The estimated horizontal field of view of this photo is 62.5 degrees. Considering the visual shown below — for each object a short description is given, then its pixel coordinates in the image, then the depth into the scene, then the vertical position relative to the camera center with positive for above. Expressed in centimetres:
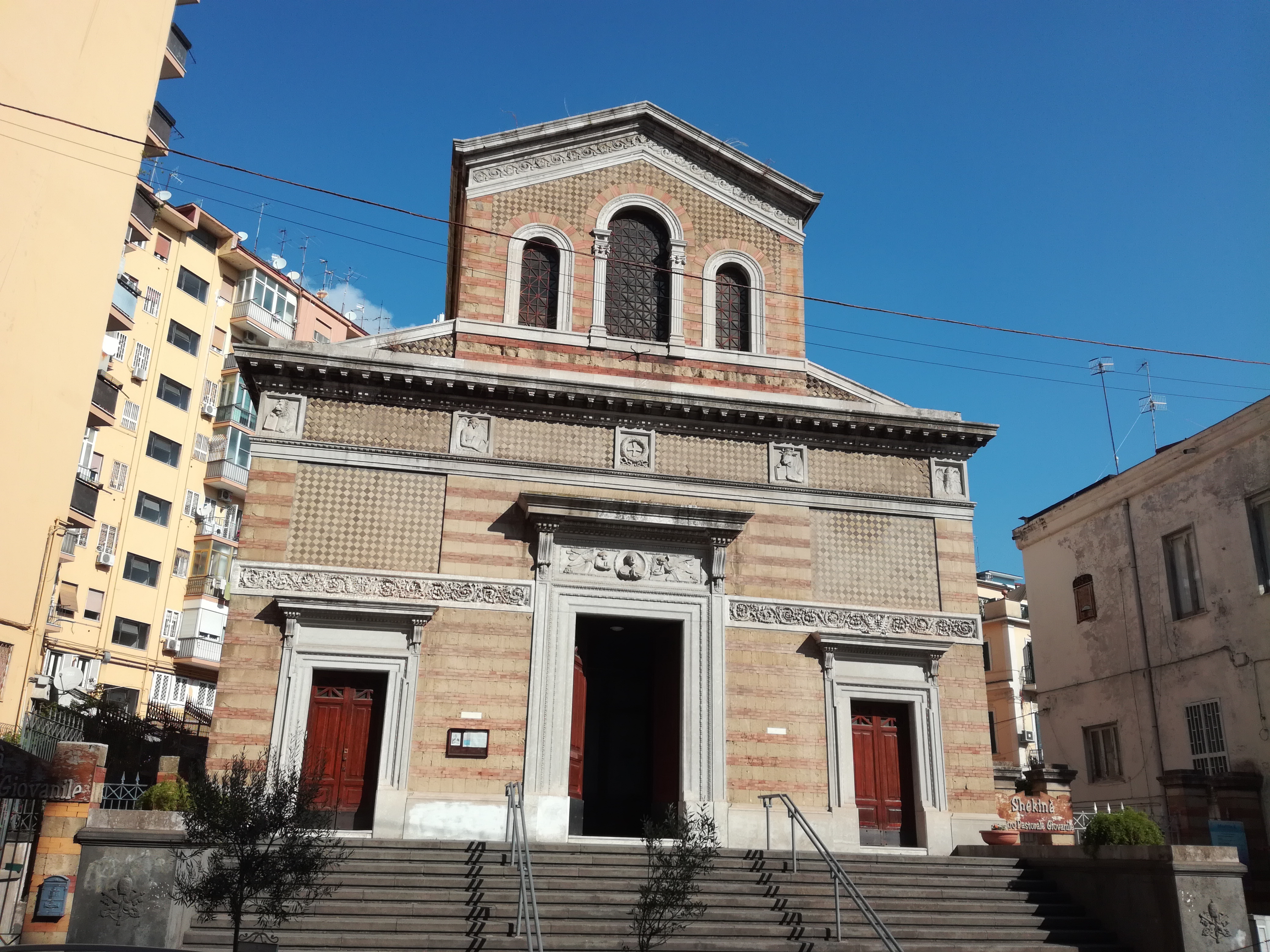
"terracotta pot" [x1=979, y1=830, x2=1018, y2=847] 1825 -44
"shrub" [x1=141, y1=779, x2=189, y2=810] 1351 -4
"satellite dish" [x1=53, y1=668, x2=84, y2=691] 2702 +300
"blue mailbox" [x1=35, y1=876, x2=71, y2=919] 1231 -121
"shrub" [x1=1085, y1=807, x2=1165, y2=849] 1498 -23
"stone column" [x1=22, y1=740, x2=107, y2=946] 1271 -18
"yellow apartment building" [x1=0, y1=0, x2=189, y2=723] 2262 +1188
